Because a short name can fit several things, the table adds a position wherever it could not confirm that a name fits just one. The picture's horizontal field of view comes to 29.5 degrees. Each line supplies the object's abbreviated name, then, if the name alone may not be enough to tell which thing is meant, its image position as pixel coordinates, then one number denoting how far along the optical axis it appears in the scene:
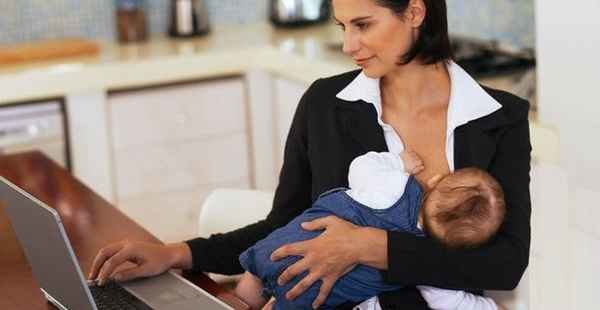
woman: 1.97
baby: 1.95
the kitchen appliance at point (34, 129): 3.80
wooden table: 2.06
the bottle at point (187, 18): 4.33
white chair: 2.64
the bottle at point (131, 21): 4.28
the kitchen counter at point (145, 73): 3.77
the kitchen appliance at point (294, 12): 4.40
